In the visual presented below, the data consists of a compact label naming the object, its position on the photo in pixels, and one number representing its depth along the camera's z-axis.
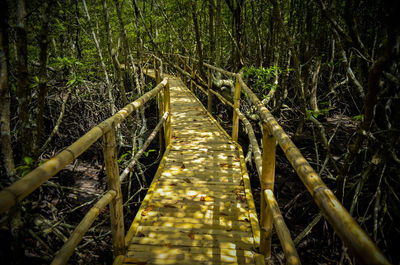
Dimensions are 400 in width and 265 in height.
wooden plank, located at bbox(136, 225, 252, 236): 2.22
